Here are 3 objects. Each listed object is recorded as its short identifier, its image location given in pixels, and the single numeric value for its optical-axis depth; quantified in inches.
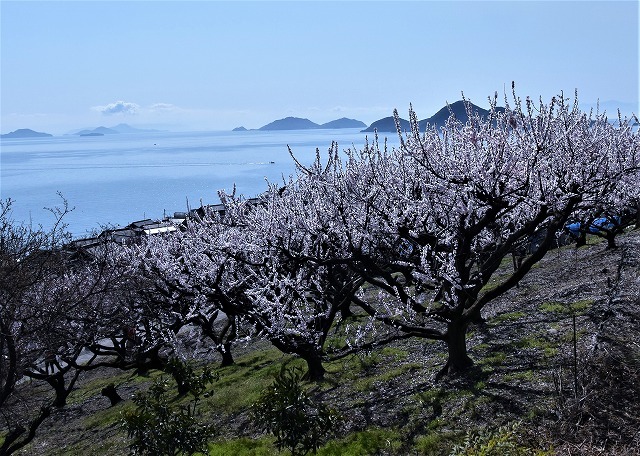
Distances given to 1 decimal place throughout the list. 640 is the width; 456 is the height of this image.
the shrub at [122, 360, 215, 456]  433.4
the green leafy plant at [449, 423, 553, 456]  339.9
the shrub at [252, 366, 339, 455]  428.1
